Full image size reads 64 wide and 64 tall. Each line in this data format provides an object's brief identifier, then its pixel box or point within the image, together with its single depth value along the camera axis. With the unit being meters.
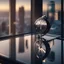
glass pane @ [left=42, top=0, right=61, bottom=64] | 1.02
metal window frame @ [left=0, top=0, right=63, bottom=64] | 2.13
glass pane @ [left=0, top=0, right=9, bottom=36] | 2.02
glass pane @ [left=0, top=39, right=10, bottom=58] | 0.93
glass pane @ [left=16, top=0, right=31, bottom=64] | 2.24
